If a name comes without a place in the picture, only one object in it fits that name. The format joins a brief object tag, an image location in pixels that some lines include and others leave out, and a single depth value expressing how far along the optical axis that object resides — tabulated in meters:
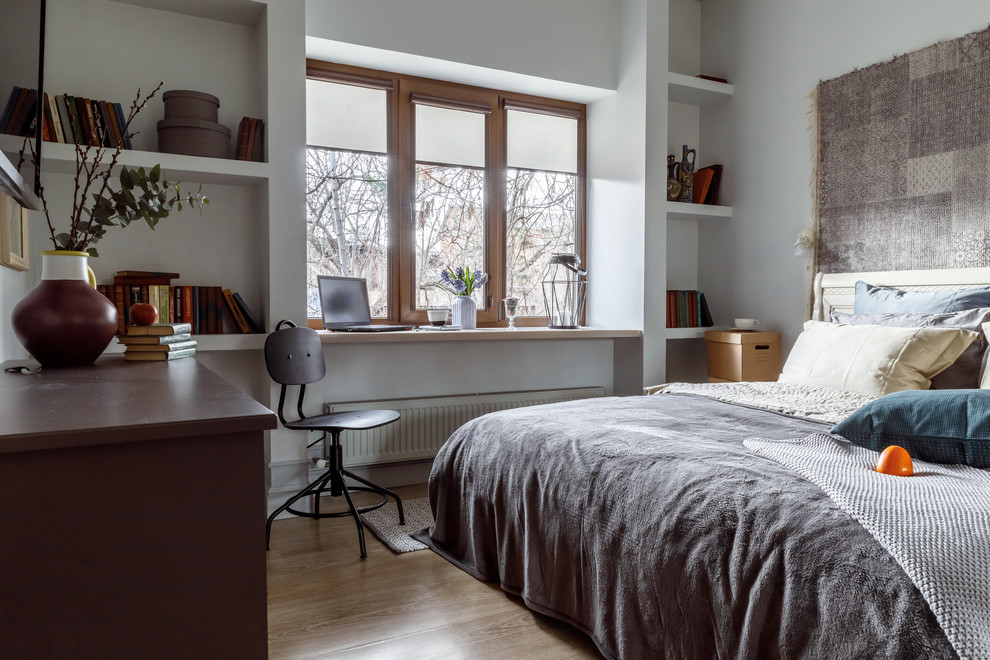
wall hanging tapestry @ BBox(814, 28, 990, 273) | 2.94
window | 3.53
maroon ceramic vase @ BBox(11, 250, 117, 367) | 1.47
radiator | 3.39
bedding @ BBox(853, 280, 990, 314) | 2.61
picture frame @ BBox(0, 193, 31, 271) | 1.82
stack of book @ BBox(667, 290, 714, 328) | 4.07
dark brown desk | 0.70
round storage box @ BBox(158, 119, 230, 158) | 2.86
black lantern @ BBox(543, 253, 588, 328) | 3.82
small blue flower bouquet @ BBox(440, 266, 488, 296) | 3.68
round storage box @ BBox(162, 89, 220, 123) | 2.88
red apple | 2.01
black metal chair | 2.66
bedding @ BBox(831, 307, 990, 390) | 2.31
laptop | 3.23
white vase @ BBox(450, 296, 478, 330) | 3.63
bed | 1.12
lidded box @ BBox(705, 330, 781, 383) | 3.66
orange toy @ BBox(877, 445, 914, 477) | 1.47
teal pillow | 1.50
